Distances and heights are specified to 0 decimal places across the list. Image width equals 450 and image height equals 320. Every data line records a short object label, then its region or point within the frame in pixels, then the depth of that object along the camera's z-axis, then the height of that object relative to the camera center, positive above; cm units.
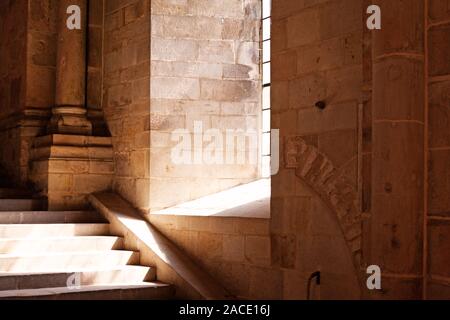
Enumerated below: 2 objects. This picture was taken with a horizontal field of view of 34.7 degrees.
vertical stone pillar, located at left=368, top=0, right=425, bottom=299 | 386 +10
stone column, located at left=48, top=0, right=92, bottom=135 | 726 +96
